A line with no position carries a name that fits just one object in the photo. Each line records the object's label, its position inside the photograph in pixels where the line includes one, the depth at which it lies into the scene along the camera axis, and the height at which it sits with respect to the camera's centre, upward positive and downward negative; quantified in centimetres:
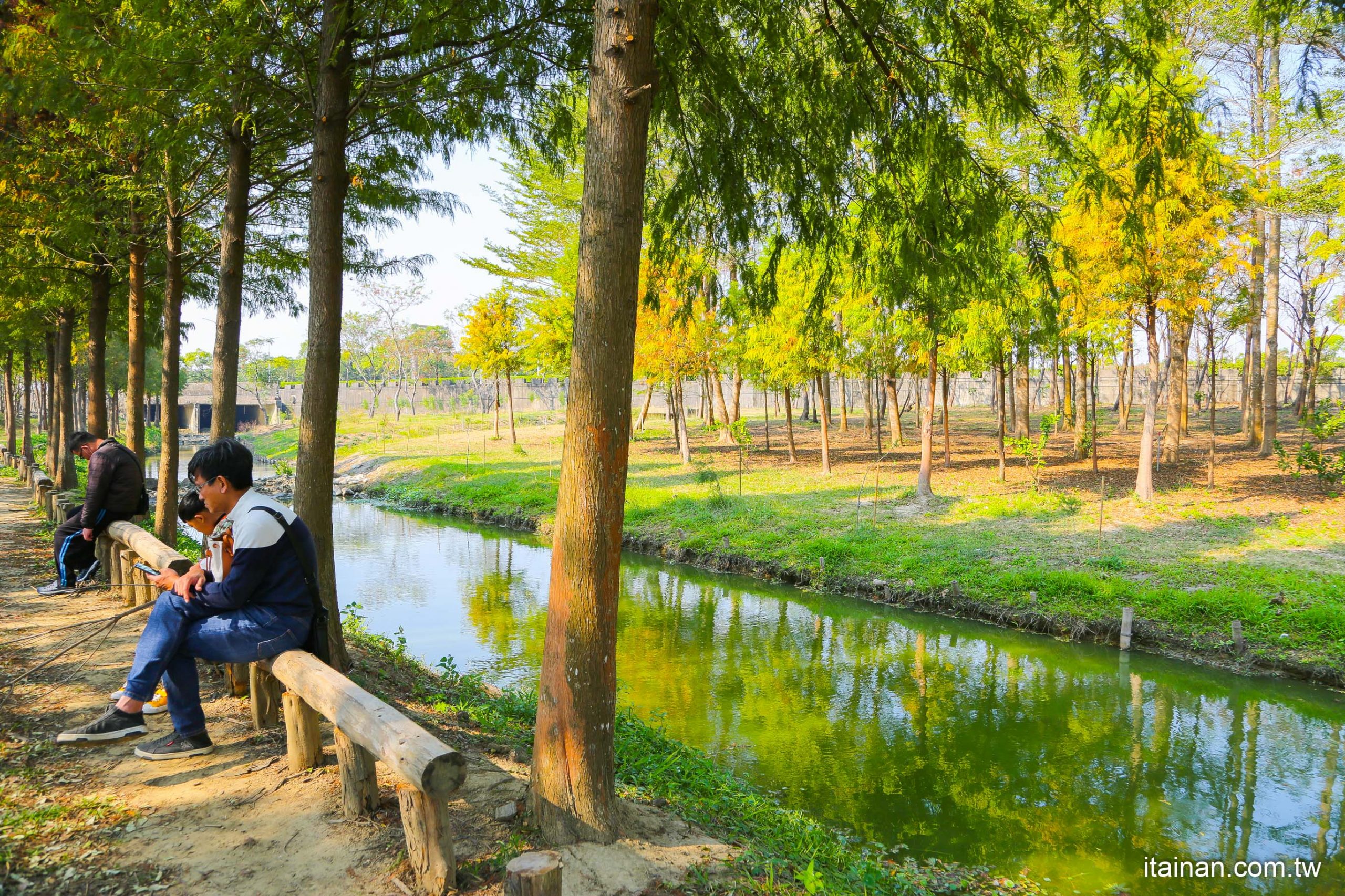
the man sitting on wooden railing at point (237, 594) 363 -82
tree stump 253 -144
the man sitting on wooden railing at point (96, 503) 689 -79
